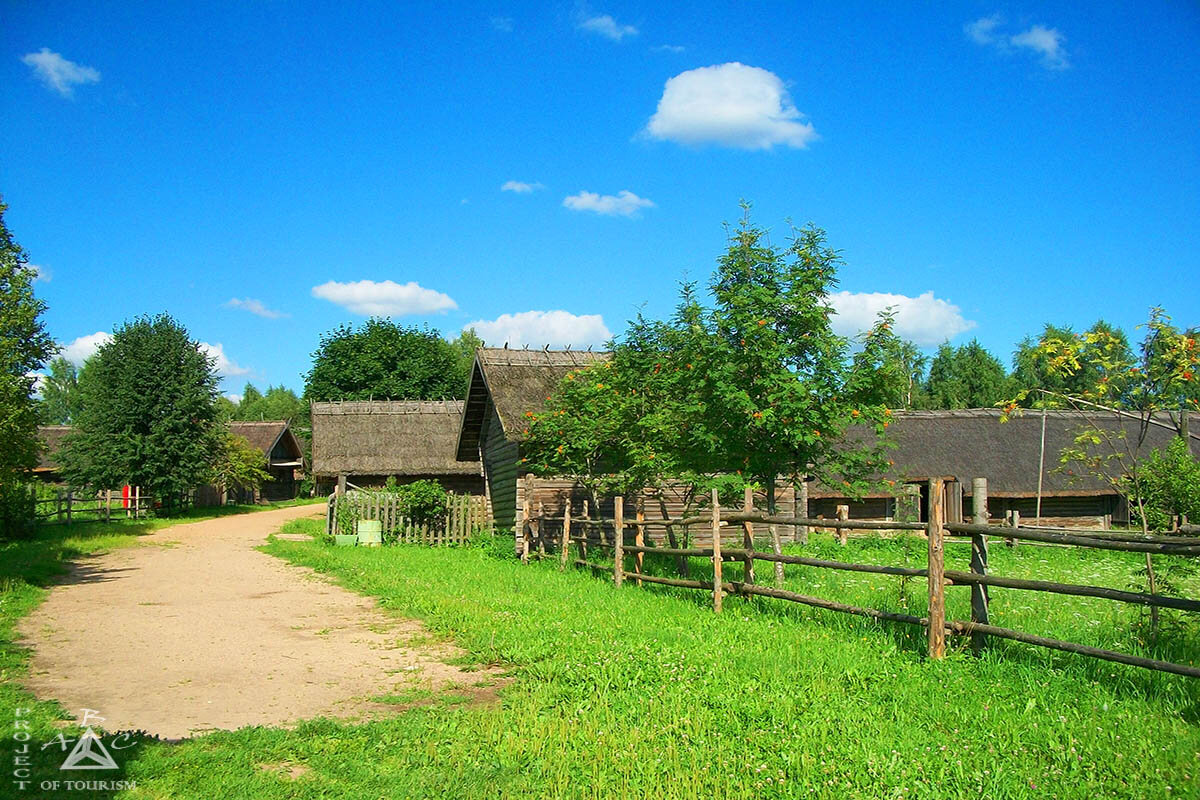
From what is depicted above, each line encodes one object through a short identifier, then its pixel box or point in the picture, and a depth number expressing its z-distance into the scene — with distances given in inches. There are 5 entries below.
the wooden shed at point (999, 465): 1130.7
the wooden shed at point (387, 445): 1194.6
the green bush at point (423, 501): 887.7
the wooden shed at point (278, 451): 2161.7
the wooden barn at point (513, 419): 786.8
